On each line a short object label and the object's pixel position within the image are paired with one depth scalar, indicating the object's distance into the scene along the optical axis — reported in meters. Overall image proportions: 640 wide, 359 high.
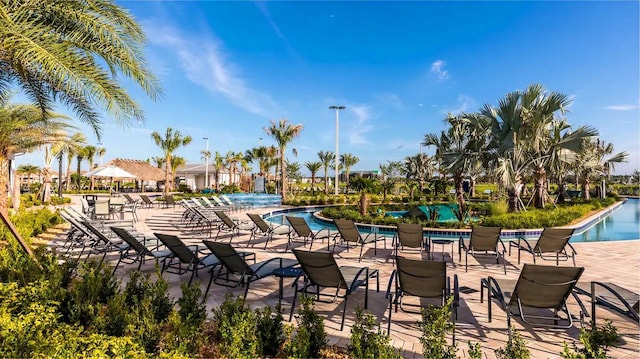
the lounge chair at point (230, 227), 9.10
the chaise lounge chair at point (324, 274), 3.76
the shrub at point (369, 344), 2.24
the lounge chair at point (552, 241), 5.82
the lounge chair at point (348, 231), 6.97
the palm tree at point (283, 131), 24.80
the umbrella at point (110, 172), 18.27
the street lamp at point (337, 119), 27.22
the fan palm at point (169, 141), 32.44
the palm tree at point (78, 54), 4.05
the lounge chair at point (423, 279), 3.49
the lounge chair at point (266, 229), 8.23
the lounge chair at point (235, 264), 4.25
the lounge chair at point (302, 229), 7.74
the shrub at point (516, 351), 2.09
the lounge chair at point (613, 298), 3.11
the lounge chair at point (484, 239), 6.00
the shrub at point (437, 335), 2.19
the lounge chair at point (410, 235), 6.40
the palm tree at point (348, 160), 49.03
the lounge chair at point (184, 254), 4.87
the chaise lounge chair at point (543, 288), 3.21
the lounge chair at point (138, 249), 5.45
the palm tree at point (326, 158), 46.34
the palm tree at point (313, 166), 45.22
